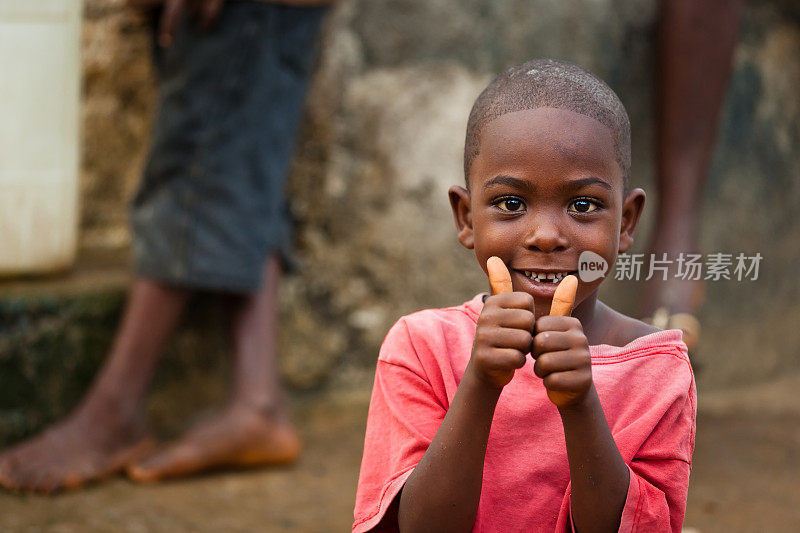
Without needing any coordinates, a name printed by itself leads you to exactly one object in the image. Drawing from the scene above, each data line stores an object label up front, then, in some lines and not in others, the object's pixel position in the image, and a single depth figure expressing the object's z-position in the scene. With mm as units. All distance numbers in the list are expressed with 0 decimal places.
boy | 2203
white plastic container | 4781
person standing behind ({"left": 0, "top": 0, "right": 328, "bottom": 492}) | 4707
